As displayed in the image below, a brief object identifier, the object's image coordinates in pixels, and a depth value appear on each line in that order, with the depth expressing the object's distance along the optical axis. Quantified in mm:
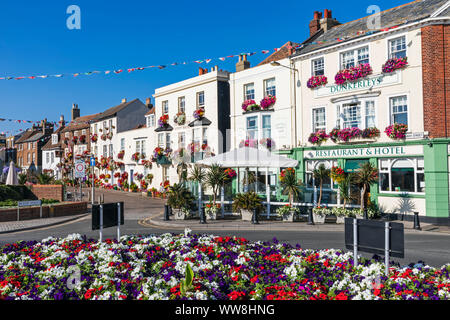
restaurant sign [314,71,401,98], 18484
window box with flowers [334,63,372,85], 19297
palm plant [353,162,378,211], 16750
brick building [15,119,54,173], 61594
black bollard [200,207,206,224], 17281
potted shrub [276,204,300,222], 17922
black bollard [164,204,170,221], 18141
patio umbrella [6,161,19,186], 26141
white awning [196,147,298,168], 18359
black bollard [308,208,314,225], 16984
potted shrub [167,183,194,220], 18281
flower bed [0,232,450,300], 5633
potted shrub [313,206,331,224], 17375
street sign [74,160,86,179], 22366
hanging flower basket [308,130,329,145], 21016
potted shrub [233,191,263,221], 17734
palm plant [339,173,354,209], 17141
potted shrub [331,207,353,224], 16980
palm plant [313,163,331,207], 18219
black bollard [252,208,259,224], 17062
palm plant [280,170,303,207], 17547
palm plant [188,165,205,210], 18838
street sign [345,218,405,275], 6367
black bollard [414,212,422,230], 15544
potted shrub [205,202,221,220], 18422
